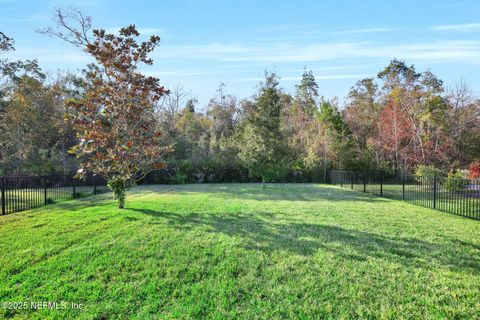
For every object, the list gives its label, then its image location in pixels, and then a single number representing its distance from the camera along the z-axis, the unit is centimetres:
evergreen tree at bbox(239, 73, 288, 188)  1443
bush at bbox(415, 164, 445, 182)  1540
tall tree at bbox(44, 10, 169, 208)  808
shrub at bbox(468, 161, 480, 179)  1320
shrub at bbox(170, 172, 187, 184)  1920
